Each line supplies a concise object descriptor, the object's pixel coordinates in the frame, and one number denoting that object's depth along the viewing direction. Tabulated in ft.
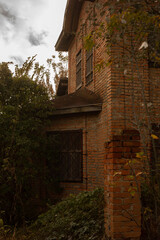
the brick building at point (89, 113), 24.58
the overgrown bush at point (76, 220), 15.31
